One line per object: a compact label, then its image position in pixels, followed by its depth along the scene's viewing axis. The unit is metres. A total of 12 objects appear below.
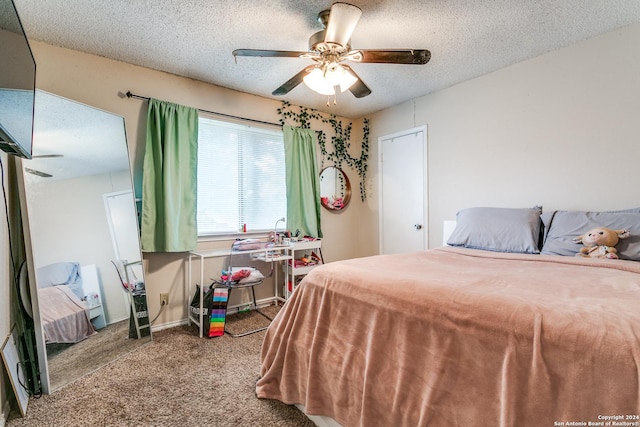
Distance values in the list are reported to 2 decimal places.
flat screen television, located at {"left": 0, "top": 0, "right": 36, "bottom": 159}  1.11
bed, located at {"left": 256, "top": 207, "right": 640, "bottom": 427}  0.79
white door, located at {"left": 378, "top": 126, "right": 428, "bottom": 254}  3.57
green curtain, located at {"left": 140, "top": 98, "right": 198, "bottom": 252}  2.68
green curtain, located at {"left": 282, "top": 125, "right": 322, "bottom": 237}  3.60
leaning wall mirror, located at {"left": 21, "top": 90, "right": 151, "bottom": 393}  1.83
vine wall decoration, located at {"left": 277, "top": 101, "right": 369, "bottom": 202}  3.79
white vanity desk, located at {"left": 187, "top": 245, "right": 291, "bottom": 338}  2.78
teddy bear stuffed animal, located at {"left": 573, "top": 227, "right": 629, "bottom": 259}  1.83
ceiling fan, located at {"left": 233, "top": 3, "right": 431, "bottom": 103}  1.75
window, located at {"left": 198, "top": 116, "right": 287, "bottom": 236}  3.21
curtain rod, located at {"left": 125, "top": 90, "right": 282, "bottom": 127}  2.66
